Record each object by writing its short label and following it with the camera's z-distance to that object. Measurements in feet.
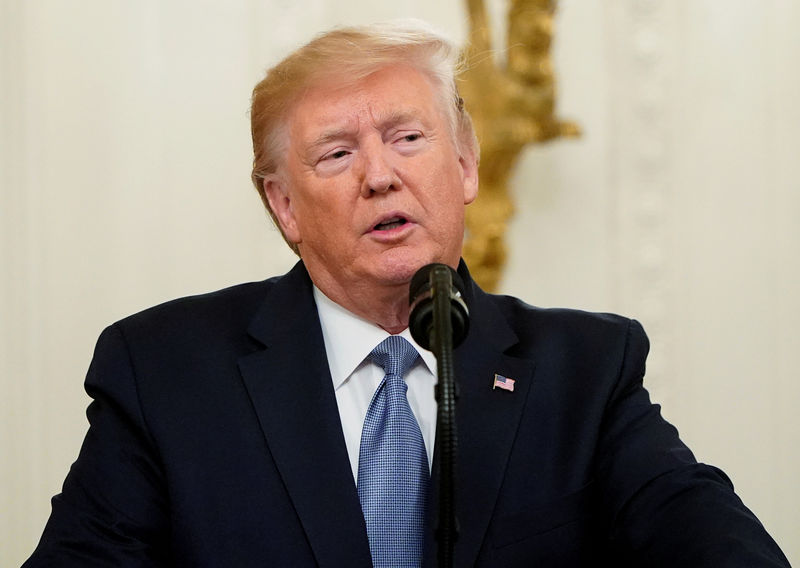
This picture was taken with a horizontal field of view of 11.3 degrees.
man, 11.82
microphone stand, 10.89
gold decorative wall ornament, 13.49
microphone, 11.04
